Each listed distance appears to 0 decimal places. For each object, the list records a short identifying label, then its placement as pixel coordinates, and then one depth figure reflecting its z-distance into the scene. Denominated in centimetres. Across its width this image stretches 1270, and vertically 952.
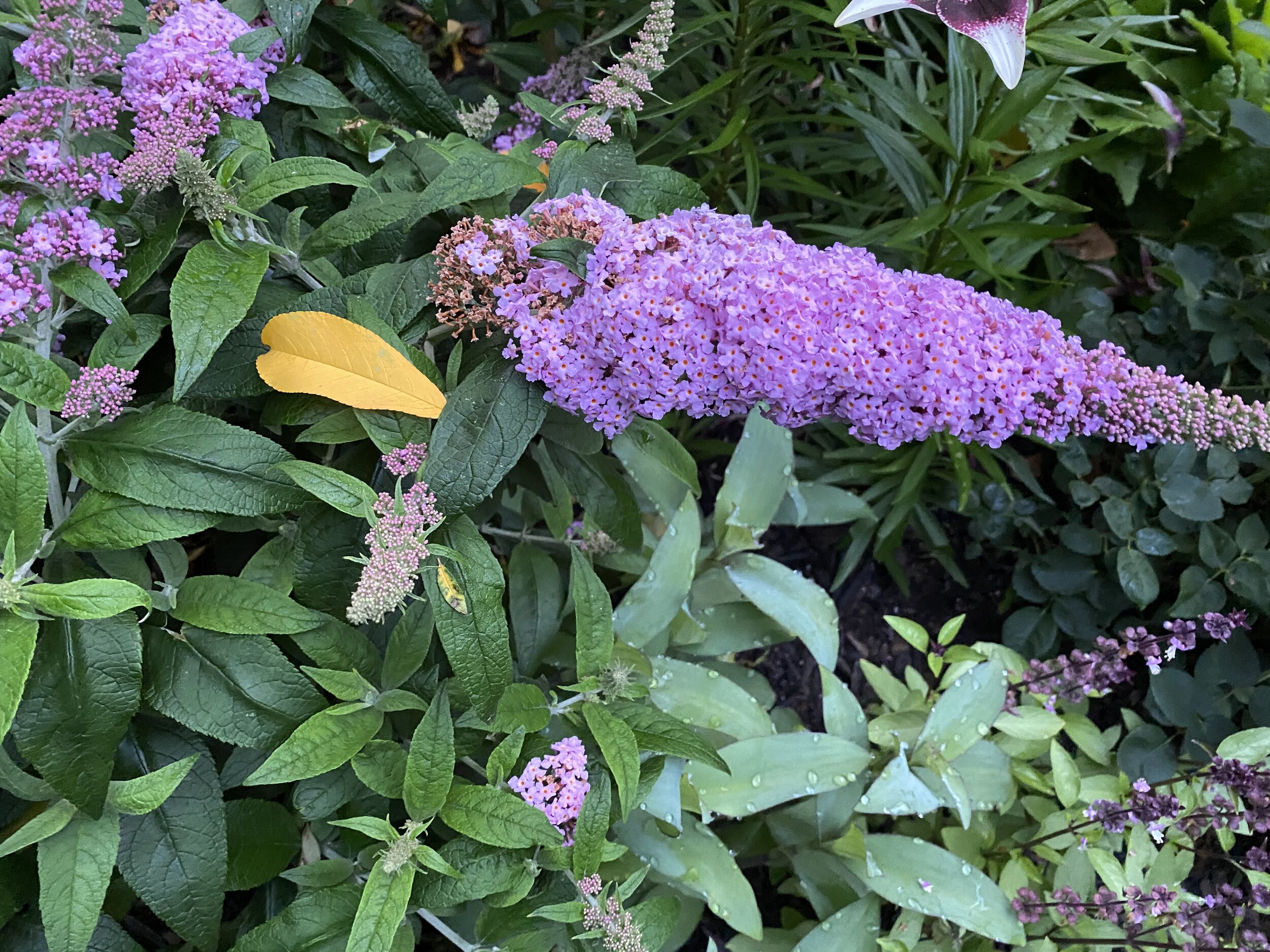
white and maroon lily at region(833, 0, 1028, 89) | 39
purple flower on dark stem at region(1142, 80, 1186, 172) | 55
